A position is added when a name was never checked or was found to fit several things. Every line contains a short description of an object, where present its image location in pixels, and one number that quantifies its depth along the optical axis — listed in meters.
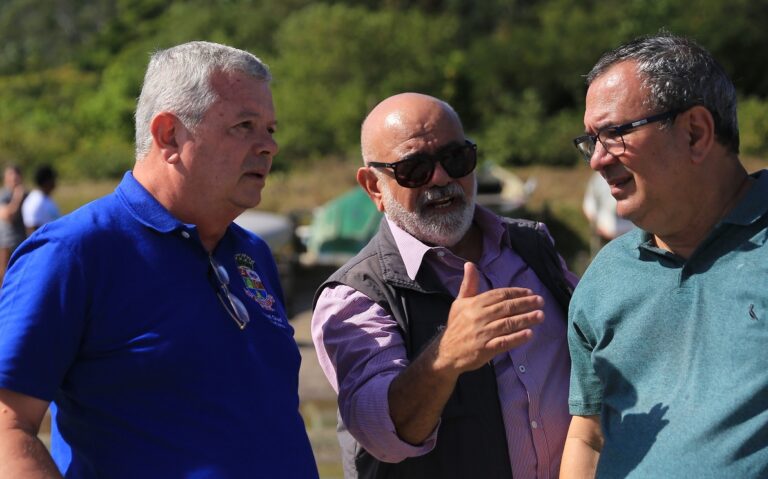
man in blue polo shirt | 2.54
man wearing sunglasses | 3.00
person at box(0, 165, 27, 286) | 10.92
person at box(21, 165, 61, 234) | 11.33
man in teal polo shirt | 2.49
